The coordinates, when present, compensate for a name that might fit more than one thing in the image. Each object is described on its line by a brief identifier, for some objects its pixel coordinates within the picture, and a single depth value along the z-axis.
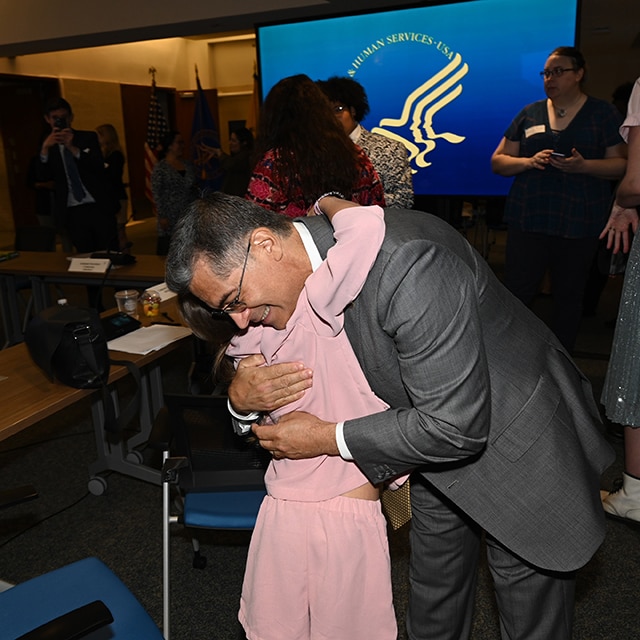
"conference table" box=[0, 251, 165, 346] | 3.53
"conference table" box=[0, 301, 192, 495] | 1.83
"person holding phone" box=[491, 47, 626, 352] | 2.88
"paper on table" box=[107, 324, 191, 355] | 2.29
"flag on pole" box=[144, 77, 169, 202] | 9.15
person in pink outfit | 1.05
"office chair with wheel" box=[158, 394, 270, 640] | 1.60
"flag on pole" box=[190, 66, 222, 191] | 7.24
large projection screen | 3.69
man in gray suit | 0.92
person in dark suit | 4.59
